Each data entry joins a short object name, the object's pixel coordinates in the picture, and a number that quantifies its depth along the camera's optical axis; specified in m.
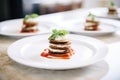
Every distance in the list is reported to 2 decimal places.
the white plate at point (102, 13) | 1.85
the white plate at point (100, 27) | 1.36
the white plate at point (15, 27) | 1.37
